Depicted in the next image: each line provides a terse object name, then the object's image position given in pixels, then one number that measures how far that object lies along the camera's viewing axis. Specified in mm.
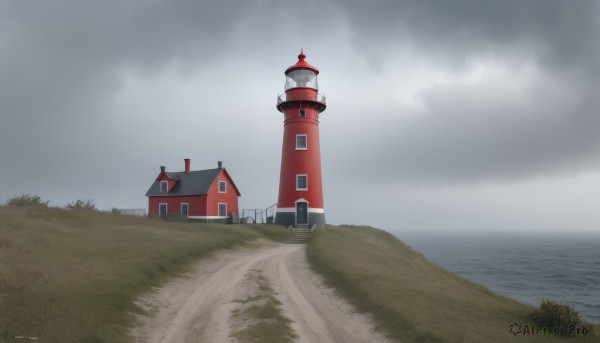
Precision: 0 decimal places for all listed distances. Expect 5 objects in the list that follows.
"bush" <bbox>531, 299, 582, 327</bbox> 10781
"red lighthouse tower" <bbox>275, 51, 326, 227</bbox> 34750
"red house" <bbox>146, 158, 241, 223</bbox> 42812
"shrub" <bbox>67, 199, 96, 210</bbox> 32287
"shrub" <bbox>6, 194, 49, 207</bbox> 29750
